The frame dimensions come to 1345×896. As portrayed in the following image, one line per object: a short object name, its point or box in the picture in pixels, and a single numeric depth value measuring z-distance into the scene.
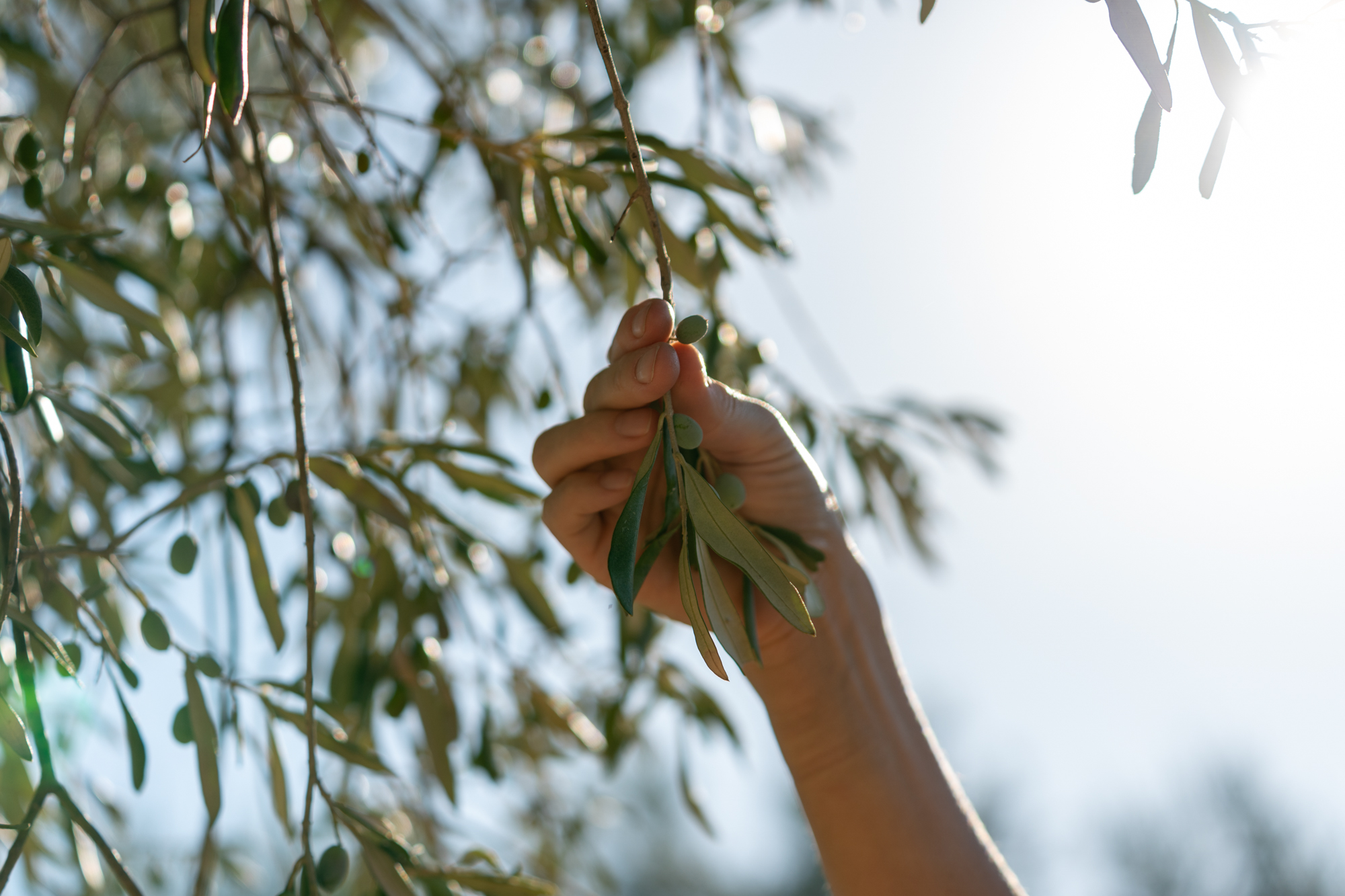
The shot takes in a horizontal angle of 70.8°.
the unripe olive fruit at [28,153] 0.75
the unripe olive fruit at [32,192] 0.73
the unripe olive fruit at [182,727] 0.67
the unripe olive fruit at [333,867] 0.64
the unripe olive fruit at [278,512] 0.74
